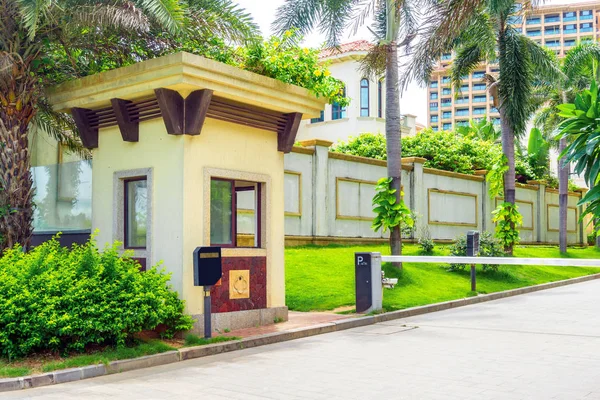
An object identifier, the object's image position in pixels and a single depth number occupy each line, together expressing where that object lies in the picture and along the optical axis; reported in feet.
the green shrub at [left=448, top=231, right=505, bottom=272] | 67.46
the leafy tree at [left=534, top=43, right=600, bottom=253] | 106.73
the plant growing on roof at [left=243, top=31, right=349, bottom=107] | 39.34
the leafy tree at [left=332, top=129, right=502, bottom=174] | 104.12
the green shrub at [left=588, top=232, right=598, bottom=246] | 141.53
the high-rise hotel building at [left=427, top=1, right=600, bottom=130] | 416.46
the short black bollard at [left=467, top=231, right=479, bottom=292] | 59.57
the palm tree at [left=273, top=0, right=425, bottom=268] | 59.47
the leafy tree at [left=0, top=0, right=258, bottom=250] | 35.91
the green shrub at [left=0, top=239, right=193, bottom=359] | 28.66
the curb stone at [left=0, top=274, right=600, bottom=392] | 26.43
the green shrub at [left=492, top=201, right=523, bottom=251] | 78.89
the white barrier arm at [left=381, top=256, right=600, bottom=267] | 35.63
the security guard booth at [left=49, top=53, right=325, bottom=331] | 35.35
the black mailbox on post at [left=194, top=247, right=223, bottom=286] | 33.58
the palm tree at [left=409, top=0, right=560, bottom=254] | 64.23
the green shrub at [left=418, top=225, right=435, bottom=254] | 72.49
